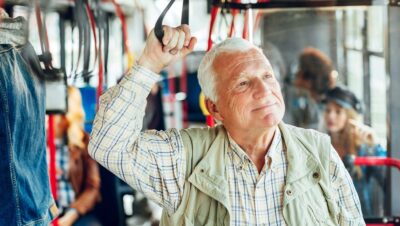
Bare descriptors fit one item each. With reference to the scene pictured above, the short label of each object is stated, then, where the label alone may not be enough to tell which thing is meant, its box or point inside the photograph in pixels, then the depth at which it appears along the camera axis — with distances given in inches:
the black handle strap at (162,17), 61.1
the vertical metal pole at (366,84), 131.1
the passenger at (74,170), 130.8
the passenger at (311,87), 133.5
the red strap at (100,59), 115.2
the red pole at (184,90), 131.3
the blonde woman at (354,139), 131.0
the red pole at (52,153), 120.6
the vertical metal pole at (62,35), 120.7
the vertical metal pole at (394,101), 123.7
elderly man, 65.5
